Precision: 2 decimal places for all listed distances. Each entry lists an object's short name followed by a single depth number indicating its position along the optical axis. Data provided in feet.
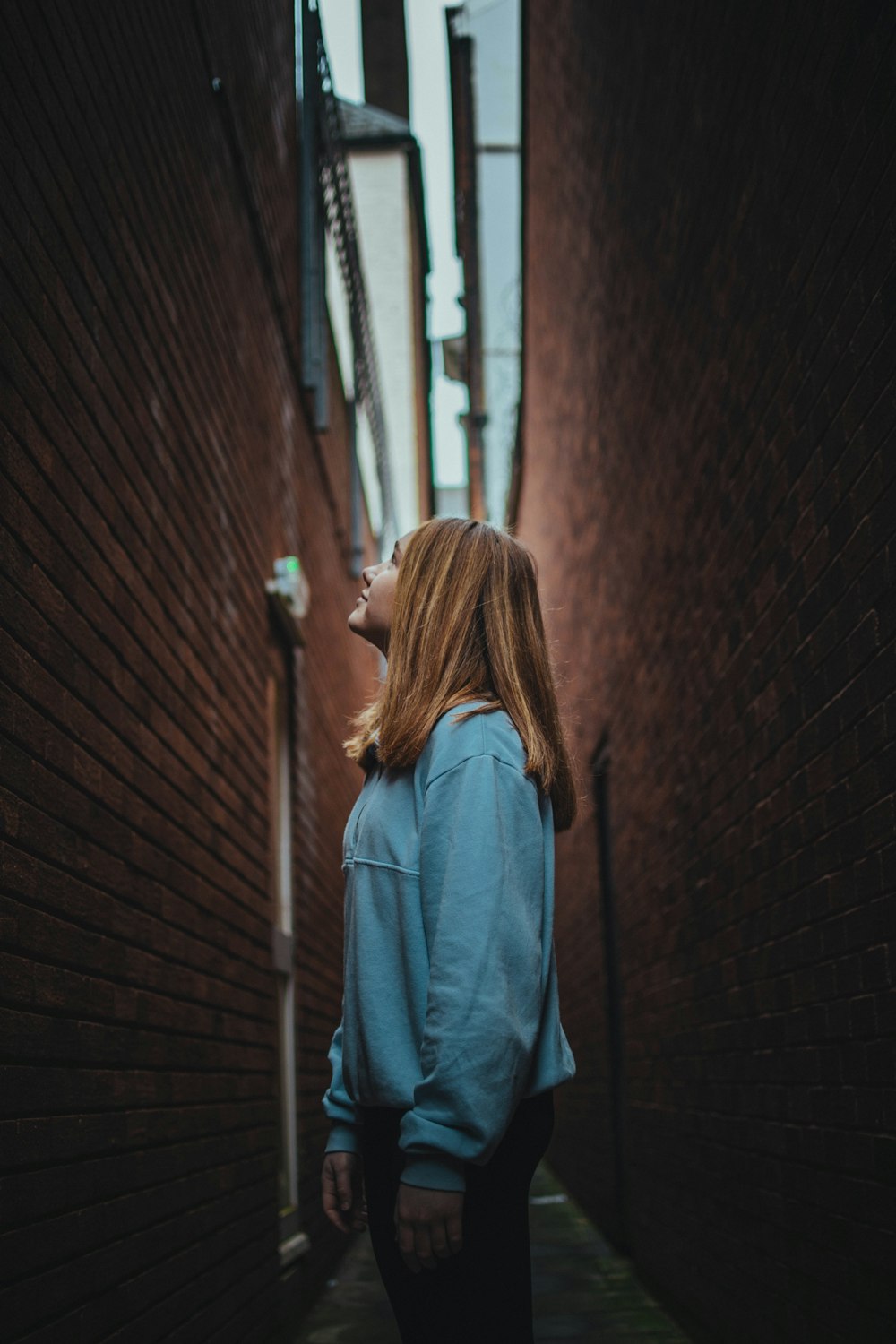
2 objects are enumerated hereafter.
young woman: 4.66
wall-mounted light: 16.89
